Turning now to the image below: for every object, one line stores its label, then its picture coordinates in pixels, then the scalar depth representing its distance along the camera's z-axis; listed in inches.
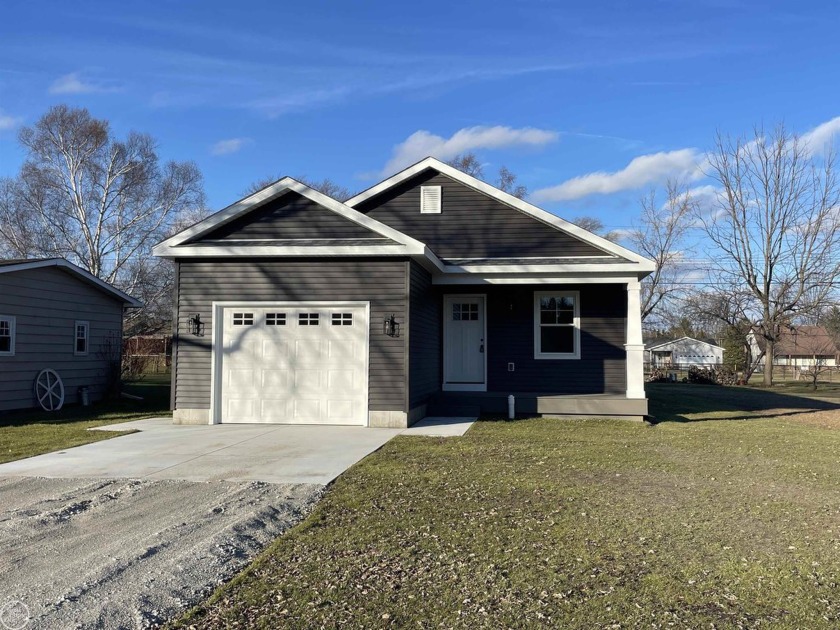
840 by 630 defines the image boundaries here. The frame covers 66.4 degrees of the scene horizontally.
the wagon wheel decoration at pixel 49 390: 570.3
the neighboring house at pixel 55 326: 538.6
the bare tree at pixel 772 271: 1191.6
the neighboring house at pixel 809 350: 2546.0
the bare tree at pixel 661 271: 1539.1
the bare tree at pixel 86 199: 1205.7
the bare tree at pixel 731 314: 1294.3
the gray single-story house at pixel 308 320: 436.8
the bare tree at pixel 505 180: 1622.4
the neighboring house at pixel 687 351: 2308.1
